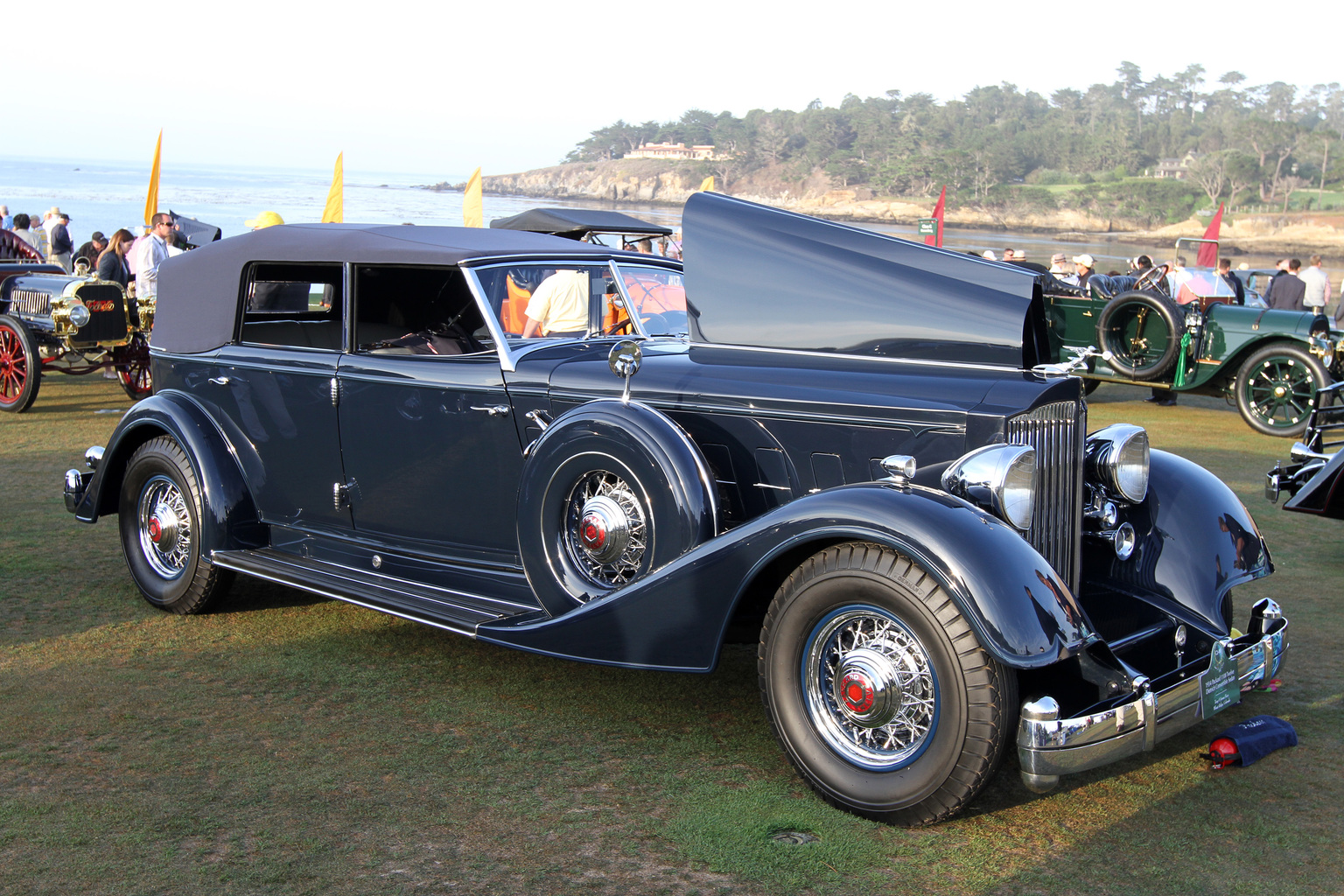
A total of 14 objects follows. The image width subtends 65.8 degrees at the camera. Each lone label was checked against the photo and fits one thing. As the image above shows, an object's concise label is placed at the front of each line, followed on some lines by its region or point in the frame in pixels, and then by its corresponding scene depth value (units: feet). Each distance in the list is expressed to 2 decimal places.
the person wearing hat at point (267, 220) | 36.14
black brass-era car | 32.58
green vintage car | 36.42
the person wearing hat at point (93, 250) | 47.63
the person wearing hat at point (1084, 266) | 48.65
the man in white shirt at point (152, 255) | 34.99
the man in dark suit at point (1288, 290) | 46.80
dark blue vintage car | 9.63
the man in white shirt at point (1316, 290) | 51.85
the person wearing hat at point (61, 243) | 53.98
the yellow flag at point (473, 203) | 46.24
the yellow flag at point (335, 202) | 43.45
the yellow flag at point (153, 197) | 46.63
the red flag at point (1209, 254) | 48.44
